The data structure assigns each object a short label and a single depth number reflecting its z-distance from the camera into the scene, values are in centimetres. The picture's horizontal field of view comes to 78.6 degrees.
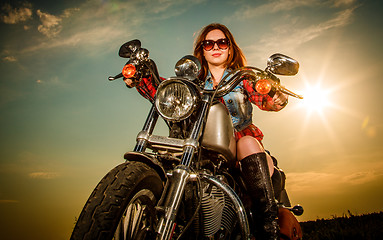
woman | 188
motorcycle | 114
